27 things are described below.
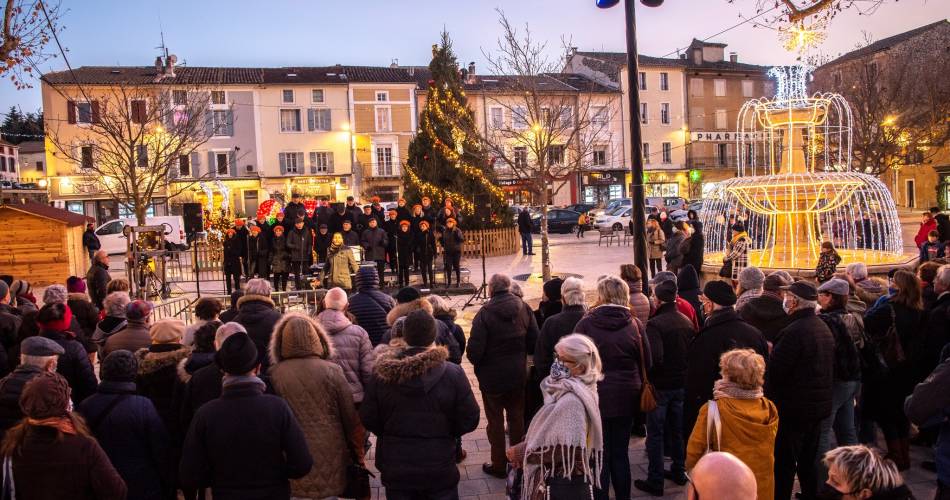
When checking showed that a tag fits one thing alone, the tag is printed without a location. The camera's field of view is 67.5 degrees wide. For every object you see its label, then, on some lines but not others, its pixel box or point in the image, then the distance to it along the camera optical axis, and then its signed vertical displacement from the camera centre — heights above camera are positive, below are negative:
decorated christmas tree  24.62 +2.21
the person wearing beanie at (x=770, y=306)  5.52 -0.78
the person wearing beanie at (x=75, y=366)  5.11 -0.93
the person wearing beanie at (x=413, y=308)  5.49 -0.72
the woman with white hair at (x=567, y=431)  3.79 -1.16
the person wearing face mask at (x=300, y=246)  14.84 -0.41
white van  29.83 +0.03
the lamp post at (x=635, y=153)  8.06 +0.68
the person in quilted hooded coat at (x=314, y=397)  4.18 -1.01
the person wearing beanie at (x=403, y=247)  15.16 -0.53
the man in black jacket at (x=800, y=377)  4.71 -1.16
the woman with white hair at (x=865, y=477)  2.66 -1.04
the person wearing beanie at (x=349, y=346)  5.21 -0.90
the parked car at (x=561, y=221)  34.88 -0.30
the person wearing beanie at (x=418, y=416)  3.86 -1.06
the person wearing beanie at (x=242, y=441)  3.59 -1.07
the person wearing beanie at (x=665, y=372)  5.35 -1.23
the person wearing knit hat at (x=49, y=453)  3.38 -1.03
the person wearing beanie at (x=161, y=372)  4.66 -0.91
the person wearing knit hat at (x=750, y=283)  5.91 -0.64
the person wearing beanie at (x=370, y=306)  6.55 -0.77
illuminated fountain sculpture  12.94 +0.21
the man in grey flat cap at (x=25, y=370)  4.09 -0.78
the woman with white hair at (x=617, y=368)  4.87 -1.08
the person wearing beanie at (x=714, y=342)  4.84 -0.91
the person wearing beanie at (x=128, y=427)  3.88 -1.05
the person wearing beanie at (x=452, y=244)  15.25 -0.53
